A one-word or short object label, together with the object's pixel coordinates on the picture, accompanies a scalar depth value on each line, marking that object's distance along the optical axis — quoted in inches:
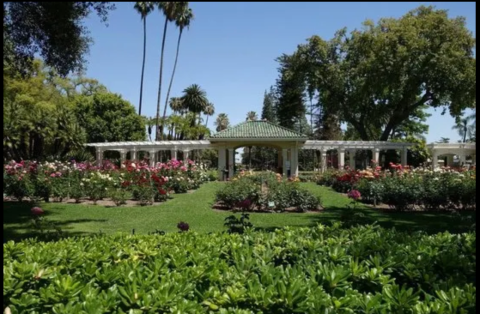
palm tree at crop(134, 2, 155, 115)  1581.7
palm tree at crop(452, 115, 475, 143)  2724.4
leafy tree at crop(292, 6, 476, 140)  1338.6
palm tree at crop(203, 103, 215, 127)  3097.0
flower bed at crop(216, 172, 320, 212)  544.1
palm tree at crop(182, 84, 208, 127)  2627.0
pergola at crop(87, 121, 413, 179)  1197.6
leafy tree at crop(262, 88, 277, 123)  2775.6
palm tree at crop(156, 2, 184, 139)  1477.9
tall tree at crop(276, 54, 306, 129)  2070.9
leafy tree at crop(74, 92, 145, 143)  1710.1
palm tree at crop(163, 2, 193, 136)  1613.9
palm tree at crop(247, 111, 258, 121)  3622.8
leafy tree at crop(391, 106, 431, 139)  2015.3
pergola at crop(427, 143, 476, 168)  1599.4
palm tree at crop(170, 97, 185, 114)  2719.0
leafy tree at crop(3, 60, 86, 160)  901.2
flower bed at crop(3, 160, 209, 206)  615.8
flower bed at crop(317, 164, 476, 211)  555.5
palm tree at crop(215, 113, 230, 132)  3902.6
